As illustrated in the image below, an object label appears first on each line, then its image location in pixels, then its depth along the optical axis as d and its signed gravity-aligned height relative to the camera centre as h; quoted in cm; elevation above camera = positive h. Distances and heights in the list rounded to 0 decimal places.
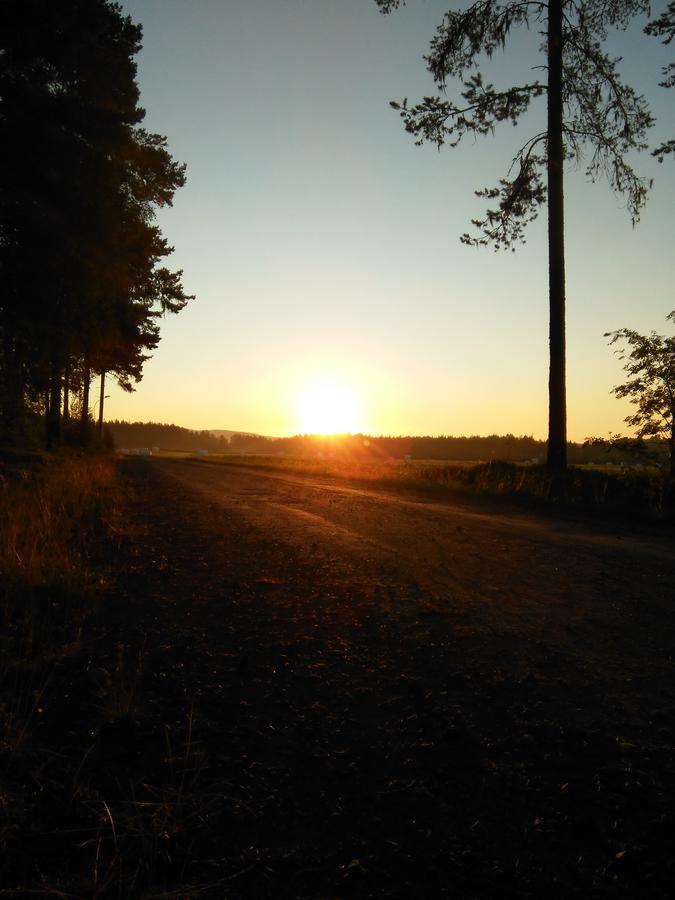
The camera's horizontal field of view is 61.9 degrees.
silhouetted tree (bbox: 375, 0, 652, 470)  1300 +850
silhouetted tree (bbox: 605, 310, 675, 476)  1206 +164
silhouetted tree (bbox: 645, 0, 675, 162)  1164 +910
